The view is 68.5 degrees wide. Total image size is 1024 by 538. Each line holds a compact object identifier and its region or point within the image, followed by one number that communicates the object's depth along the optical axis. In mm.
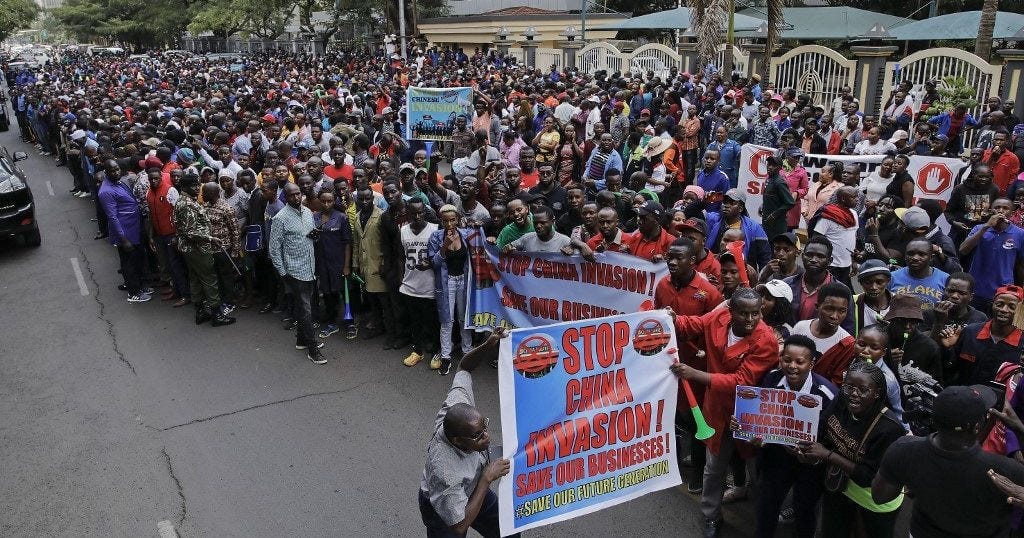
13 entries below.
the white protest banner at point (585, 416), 3998
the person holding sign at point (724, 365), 4352
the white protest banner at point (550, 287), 6102
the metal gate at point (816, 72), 19000
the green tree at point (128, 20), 65750
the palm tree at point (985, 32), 17422
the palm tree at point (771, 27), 20719
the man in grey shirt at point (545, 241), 6402
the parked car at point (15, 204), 11266
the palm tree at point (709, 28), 21219
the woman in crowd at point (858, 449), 3736
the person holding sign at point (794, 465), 4000
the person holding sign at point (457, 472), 3535
